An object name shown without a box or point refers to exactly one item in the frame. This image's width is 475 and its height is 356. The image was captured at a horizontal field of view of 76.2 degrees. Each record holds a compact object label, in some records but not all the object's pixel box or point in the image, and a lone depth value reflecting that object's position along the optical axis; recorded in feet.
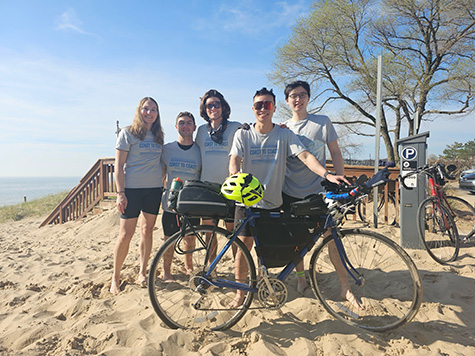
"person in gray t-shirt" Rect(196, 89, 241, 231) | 10.62
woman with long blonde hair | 10.63
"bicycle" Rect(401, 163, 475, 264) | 13.24
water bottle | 7.95
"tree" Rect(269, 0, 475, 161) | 43.80
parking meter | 14.21
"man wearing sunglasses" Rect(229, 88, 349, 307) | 8.70
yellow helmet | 7.40
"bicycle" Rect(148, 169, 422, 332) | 7.72
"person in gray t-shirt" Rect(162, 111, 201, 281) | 11.02
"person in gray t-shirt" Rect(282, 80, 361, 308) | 9.45
